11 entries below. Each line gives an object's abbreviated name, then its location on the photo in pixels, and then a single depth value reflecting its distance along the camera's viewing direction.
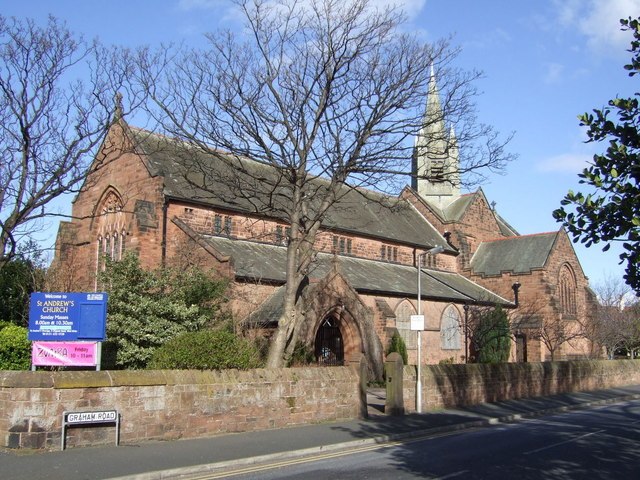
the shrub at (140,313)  19.69
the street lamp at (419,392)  20.62
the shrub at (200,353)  14.96
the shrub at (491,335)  38.44
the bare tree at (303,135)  19.03
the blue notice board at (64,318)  13.71
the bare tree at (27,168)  17.84
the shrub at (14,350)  15.16
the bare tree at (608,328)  46.72
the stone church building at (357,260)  27.56
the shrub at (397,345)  30.75
